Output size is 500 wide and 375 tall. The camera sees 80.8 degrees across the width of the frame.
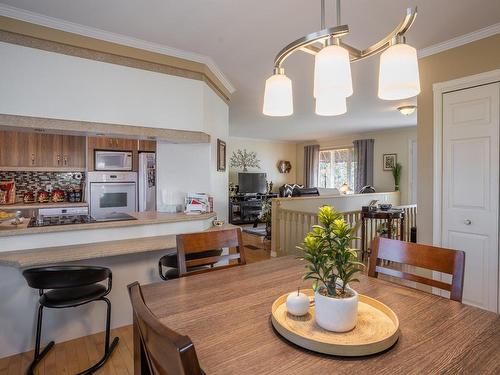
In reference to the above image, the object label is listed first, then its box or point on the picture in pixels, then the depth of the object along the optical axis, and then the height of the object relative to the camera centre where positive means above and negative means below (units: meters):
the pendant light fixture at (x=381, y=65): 1.00 +0.42
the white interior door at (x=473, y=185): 2.38 +0.01
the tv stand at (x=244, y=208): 7.88 -0.64
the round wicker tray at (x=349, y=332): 0.86 -0.48
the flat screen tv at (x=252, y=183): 8.27 +0.05
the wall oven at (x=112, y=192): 4.43 -0.12
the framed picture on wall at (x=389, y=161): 7.01 +0.59
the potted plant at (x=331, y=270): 0.95 -0.28
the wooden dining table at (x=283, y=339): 0.80 -0.49
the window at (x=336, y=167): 8.27 +0.53
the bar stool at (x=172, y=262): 2.24 -0.60
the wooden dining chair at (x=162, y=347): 0.56 -0.33
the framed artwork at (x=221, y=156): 3.45 +0.35
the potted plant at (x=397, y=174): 6.86 +0.27
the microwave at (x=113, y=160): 4.53 +0.37
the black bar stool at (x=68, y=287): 1.78 -0.70
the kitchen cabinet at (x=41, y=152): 4.02 +0.47
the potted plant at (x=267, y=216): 5.54 -0.60
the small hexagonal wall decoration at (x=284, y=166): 9.61 +0.62
